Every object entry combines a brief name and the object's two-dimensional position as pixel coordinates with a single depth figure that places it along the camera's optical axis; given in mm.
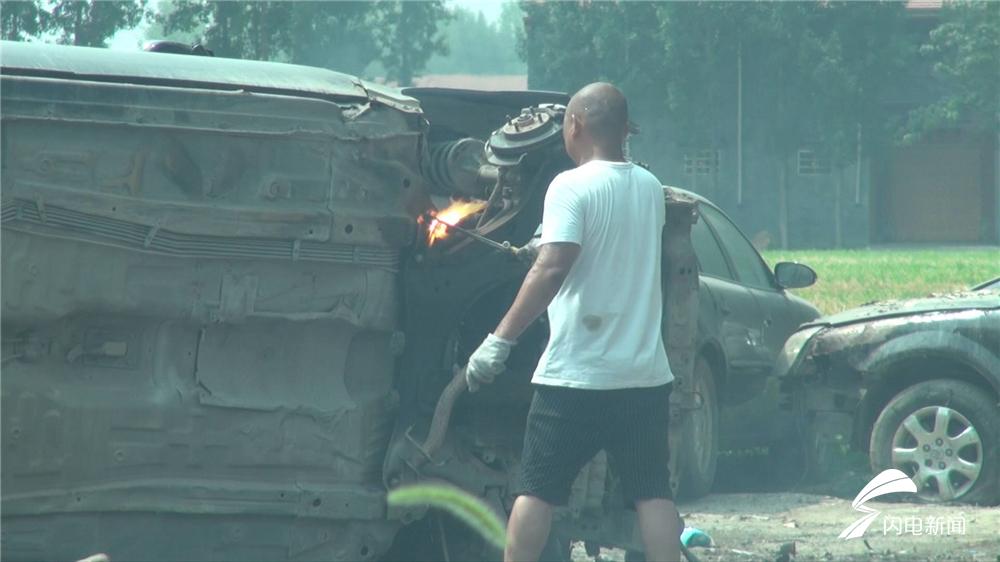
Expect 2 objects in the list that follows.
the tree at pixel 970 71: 93062
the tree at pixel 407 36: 109812
